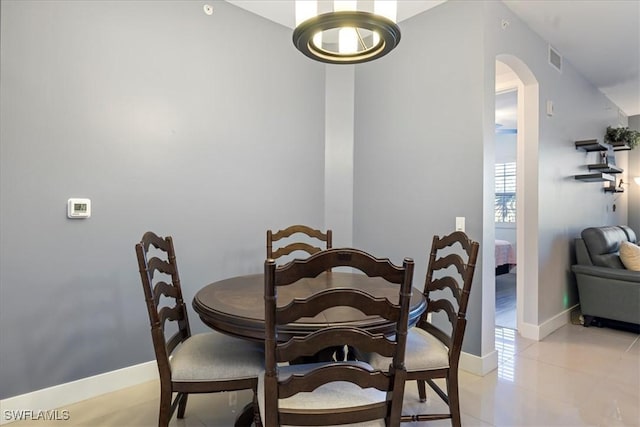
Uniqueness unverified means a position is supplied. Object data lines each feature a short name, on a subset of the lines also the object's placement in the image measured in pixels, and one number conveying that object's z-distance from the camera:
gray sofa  3.20
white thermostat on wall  2.02
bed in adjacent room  5.62
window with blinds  6.68
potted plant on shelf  4.46
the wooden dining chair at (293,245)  2.46
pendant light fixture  1.49
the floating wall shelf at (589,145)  3.78
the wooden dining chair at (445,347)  1.61
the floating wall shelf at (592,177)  3.80
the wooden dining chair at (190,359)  1.49
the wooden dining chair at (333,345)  1.07
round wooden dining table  1.31
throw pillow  3.32
